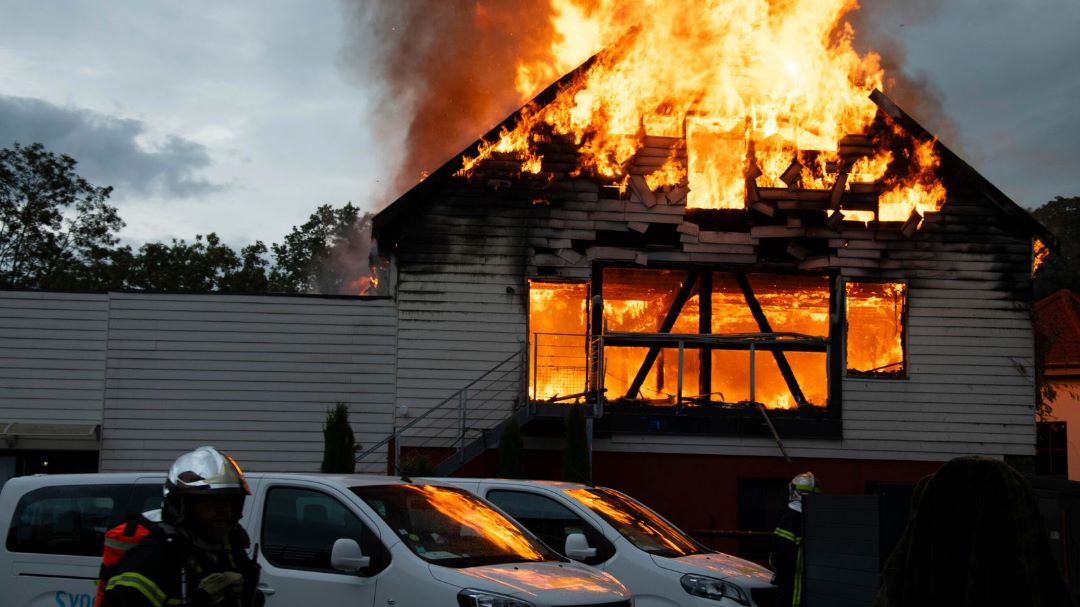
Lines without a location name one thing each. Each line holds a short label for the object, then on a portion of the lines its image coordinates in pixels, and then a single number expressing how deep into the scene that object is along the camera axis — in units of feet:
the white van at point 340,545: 23.99
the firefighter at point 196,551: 14.30
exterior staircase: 63.26
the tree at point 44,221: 139.23
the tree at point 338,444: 58.08
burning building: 64.18
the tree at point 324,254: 181.46
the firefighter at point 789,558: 34.58
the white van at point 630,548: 32.14
